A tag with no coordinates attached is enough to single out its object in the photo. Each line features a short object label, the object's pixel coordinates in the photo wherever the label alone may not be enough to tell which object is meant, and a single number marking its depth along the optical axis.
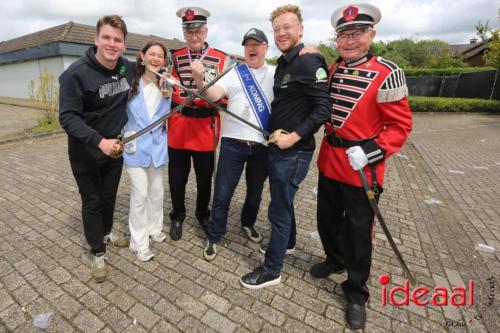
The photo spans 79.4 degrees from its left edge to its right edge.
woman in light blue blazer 2.99
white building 15.37
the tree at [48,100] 10.25
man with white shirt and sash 2.77
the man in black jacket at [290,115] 2.36
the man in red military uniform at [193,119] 3.16
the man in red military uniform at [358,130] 2.23
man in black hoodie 2.53
